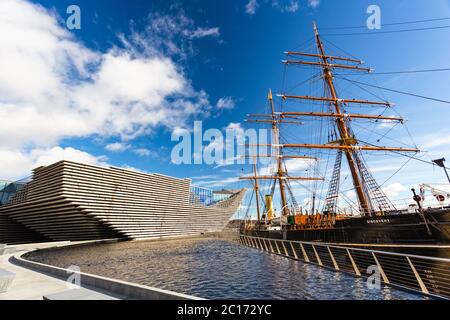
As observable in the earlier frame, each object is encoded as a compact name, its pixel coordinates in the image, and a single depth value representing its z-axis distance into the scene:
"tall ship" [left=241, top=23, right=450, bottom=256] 15.88
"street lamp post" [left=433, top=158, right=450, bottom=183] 15.20
